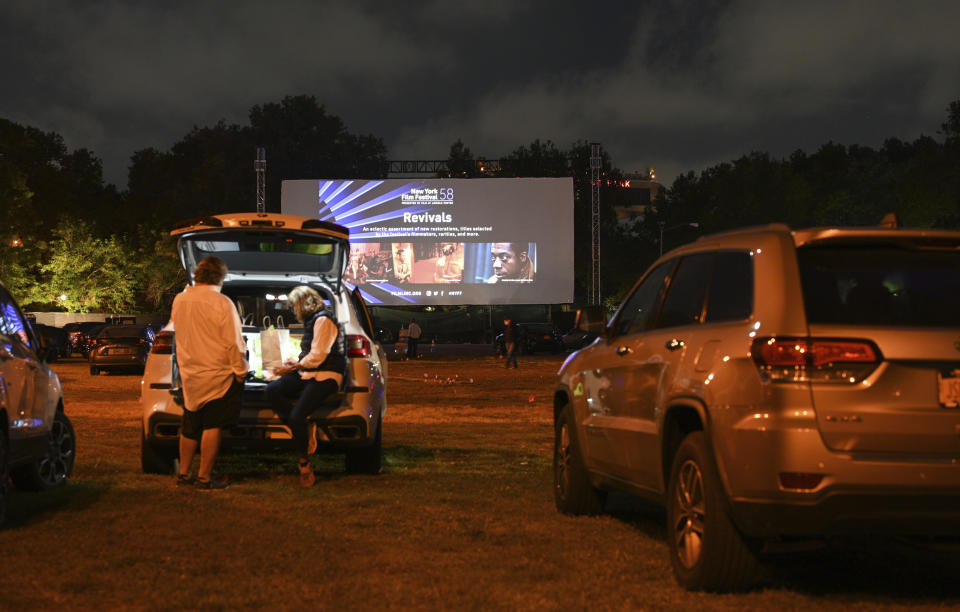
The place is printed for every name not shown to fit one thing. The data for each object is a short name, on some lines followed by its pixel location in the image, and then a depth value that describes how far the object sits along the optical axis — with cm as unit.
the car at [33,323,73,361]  4325
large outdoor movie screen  4531
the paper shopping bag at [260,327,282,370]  1022
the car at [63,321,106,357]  4656
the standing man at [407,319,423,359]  4481
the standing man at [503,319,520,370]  3766
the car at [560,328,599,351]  4412
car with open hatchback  985
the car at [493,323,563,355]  5378
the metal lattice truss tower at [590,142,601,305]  4416
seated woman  969
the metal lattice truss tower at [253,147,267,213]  4462
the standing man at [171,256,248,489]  938
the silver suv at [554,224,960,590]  532
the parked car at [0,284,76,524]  807
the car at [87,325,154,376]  3206
